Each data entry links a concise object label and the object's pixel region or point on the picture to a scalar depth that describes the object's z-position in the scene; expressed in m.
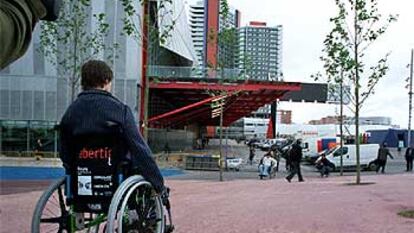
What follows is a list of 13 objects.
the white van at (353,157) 39.00
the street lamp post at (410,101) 26.93
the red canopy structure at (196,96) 47.53
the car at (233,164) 37.75
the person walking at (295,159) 23.70
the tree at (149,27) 16.81
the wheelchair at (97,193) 3.47
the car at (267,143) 71.76
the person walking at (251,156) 45.48
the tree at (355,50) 20.06
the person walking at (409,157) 35.86
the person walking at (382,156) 32.15
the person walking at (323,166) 31.18
